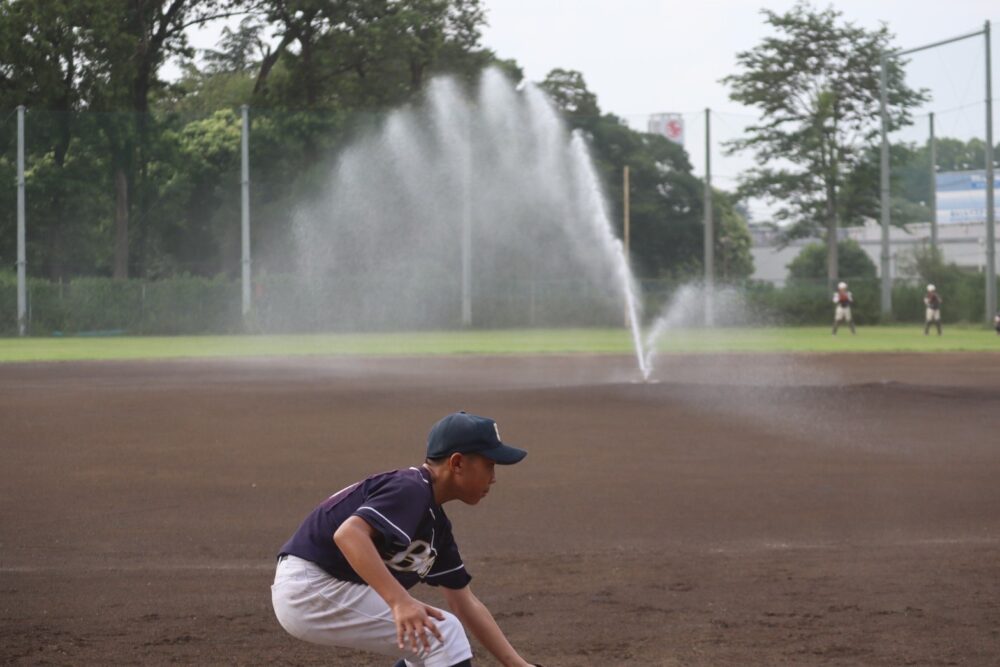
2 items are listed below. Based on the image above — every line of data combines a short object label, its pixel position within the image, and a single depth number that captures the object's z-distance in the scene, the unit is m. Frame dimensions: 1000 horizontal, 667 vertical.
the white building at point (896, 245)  85.45
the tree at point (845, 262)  80.94
